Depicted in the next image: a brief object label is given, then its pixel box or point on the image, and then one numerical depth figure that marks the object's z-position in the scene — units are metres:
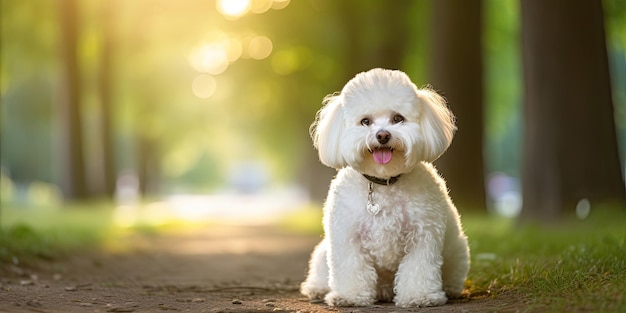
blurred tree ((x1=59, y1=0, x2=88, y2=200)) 26.33
